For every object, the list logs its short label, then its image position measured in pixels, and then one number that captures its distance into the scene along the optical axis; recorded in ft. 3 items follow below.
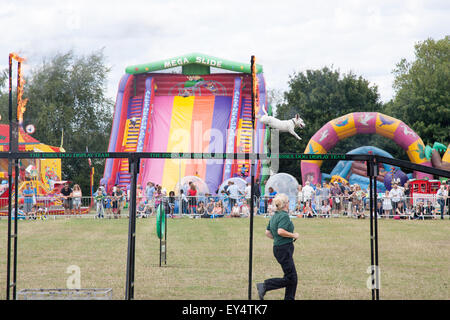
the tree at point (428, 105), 137.90
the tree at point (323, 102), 139.13
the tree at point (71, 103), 143.84
